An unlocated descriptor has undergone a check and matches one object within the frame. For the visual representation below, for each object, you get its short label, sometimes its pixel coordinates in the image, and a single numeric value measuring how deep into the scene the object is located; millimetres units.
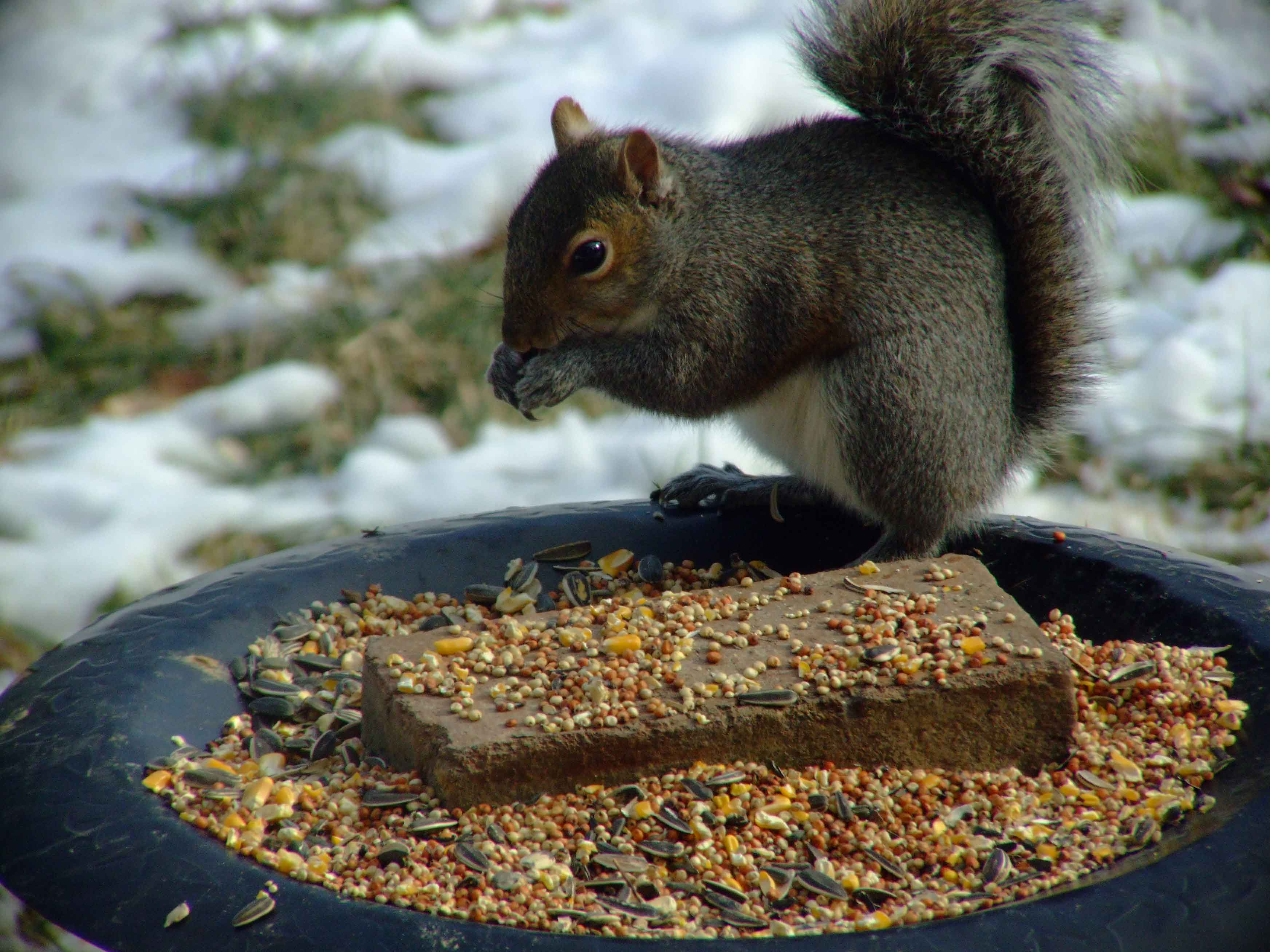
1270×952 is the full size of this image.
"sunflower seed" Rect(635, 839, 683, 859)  3667
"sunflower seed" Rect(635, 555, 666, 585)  3820
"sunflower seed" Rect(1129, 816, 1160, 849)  3660
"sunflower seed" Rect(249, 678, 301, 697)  3747
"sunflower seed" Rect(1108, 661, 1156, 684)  3732
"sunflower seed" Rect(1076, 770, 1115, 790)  3699
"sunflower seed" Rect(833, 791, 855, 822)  3684
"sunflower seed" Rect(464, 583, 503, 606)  3806
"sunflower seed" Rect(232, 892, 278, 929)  3605
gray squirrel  3820
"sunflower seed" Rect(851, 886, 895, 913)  3651
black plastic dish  3602
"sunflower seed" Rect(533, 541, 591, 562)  3827
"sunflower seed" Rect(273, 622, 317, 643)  3774
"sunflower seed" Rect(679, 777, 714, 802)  3685
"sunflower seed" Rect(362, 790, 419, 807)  3688
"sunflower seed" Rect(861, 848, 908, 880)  3663
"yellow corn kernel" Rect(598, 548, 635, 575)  3824
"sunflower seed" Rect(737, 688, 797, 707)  3693
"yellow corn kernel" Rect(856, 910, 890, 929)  3628
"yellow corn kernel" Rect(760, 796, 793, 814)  3683
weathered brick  3683
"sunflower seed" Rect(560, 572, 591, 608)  3803
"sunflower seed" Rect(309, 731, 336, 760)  3731
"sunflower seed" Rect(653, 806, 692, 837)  3673
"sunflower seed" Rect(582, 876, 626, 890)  3656
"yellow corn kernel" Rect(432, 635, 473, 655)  3728
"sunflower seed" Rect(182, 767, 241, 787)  3684
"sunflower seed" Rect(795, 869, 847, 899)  3652
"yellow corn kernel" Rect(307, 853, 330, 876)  3646
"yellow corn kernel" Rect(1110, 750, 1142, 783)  3699
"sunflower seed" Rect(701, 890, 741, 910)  3650
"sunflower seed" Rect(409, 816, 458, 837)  3673
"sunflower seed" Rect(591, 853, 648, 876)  3662
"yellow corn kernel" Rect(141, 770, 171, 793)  3670
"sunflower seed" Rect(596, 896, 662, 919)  3640
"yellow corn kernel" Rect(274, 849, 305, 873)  3639
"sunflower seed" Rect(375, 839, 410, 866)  3660
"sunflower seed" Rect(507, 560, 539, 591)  3810
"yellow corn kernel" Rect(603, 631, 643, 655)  3720
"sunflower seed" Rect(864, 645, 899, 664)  3704
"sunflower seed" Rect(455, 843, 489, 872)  3655
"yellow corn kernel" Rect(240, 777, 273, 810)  3682
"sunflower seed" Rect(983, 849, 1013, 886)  3654
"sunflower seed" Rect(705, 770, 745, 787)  3688
